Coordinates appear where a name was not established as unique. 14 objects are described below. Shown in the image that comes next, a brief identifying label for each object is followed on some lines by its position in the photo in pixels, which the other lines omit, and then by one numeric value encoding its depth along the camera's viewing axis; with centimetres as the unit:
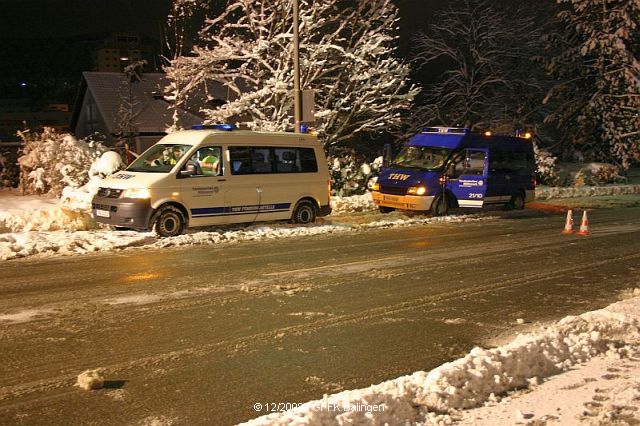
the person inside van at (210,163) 1341
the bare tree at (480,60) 3394
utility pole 1706
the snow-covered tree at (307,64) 2247
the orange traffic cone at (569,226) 1503
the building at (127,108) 3259
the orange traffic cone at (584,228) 1474
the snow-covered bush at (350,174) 2284
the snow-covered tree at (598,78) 3309
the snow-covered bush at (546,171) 2955
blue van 1741
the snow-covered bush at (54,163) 1898
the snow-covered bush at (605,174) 3266
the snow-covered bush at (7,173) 2142
